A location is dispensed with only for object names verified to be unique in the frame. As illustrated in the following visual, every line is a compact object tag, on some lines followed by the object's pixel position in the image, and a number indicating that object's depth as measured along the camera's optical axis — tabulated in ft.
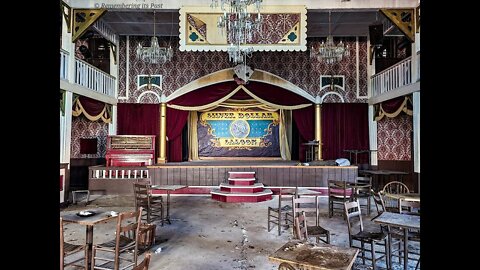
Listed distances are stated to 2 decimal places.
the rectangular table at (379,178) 35.45
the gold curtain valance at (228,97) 40.50
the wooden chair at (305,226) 11.36
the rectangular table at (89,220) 12.85
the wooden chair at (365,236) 13.43
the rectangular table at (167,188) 22.06
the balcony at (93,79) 31.91
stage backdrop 48.65
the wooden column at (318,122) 40.34
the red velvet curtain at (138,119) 40.22
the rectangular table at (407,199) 15.85
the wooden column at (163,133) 39.42
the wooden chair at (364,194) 23.76
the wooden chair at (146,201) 20.52
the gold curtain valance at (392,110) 31.86
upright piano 34.73
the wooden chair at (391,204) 18.02
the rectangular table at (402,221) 12.42
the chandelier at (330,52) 31.83
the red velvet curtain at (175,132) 40.98
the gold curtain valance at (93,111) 33.06
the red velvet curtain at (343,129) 39.78
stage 33.81
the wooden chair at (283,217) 19.56
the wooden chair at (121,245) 12.25
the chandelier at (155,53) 31.99
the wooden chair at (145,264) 6.85
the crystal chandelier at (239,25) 21.09
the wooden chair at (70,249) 12.60
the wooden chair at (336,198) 23.08
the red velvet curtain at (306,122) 41.24
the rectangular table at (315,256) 8.70
